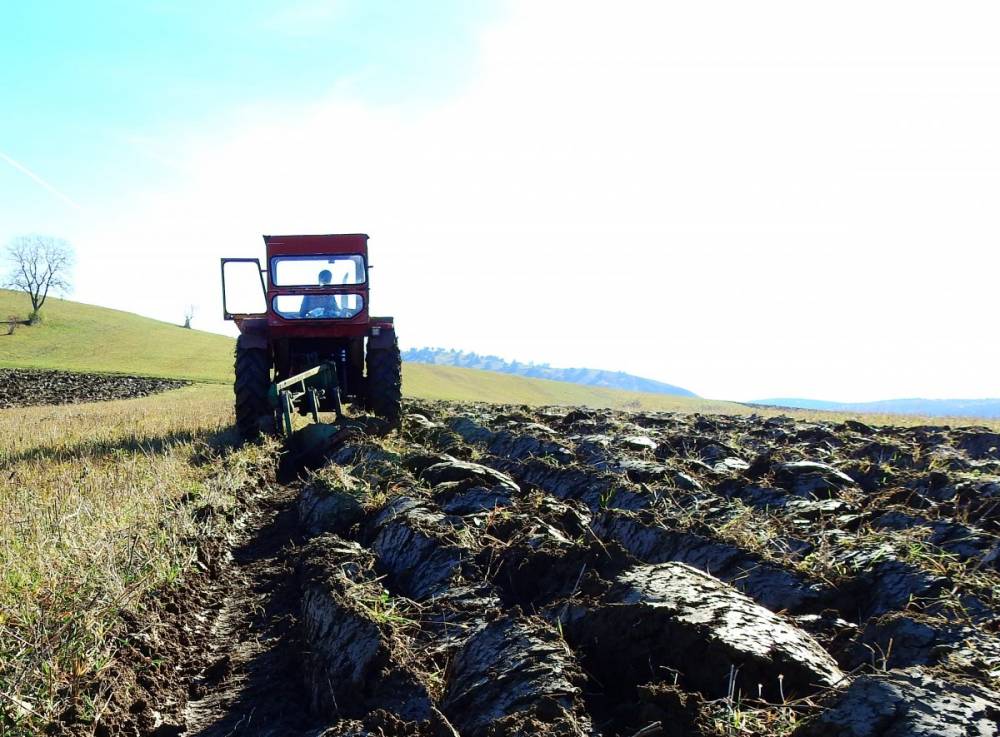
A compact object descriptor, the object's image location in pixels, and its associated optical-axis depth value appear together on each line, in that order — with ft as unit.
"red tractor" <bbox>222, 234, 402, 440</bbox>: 30.81
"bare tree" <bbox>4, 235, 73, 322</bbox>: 203.00
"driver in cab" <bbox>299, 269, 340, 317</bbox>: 33.01
